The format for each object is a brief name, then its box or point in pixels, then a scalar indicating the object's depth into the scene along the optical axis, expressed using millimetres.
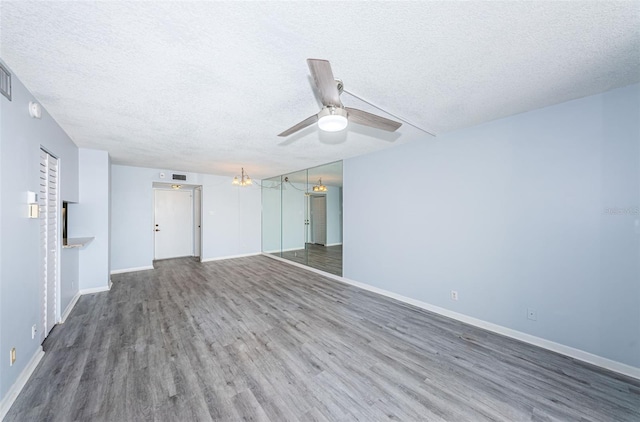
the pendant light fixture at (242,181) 5770
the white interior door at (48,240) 2615
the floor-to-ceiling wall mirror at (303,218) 6645
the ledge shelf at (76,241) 3284
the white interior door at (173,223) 6895
